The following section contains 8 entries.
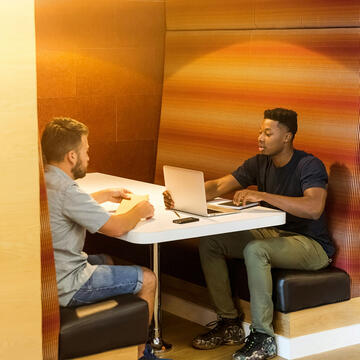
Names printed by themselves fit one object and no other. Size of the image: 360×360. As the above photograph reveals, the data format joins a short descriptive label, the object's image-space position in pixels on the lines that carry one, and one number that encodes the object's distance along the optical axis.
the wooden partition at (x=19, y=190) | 2.78
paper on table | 3.60
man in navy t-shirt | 3.86
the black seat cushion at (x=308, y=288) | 3.89
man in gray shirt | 3.21
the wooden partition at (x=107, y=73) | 4.94
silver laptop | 3.59
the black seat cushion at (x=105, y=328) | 3.07
